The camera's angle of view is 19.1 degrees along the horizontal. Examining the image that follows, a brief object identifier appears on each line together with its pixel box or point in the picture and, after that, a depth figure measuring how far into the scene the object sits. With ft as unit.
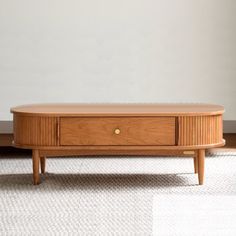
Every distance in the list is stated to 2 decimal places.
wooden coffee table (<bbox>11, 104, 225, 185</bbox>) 12.43
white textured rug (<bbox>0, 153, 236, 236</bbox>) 10.22
